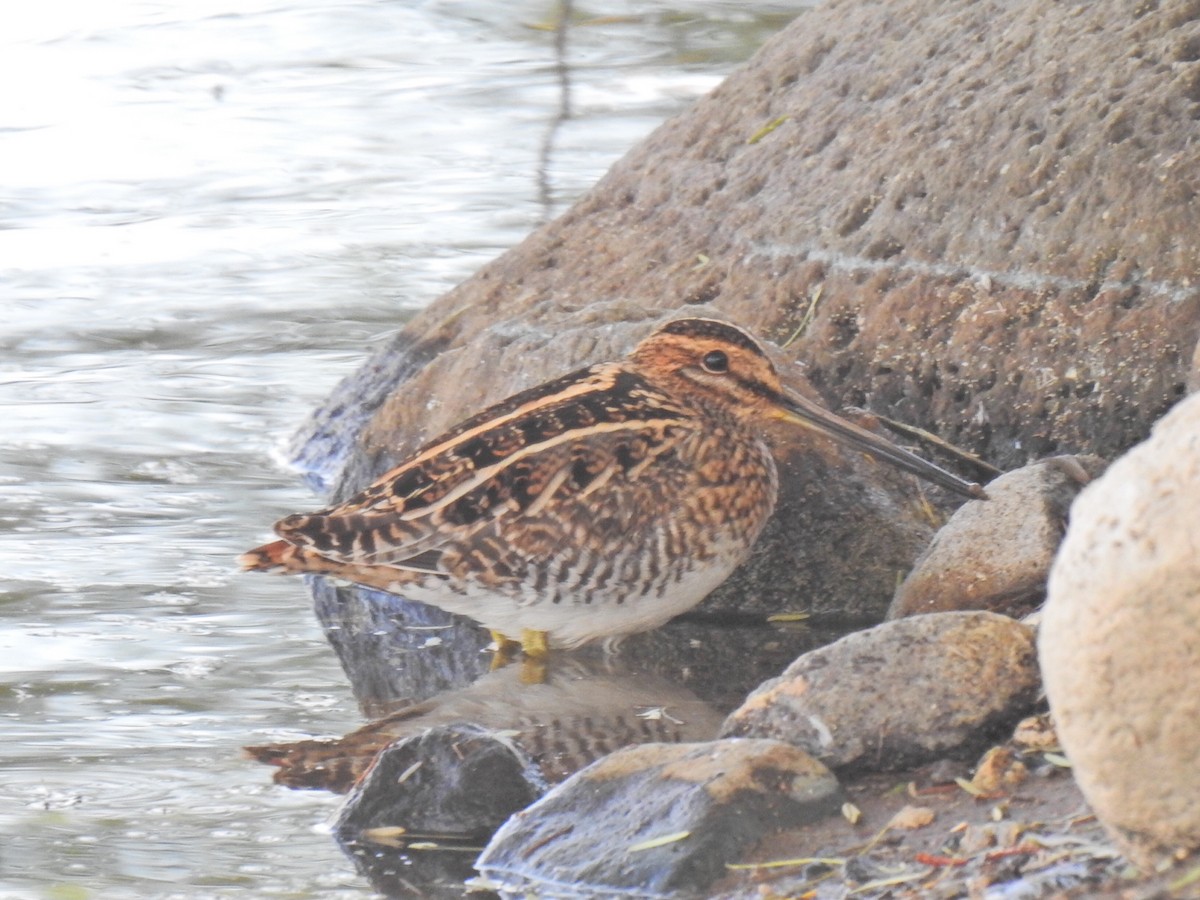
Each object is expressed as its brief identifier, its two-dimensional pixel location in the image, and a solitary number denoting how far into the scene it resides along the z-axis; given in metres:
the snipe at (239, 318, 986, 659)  11.74
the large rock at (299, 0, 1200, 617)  12.80
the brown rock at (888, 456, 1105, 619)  11.32
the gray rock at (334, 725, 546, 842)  9.77
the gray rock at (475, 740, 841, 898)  8.81
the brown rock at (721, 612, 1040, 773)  9.32
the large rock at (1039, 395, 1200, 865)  6.58
